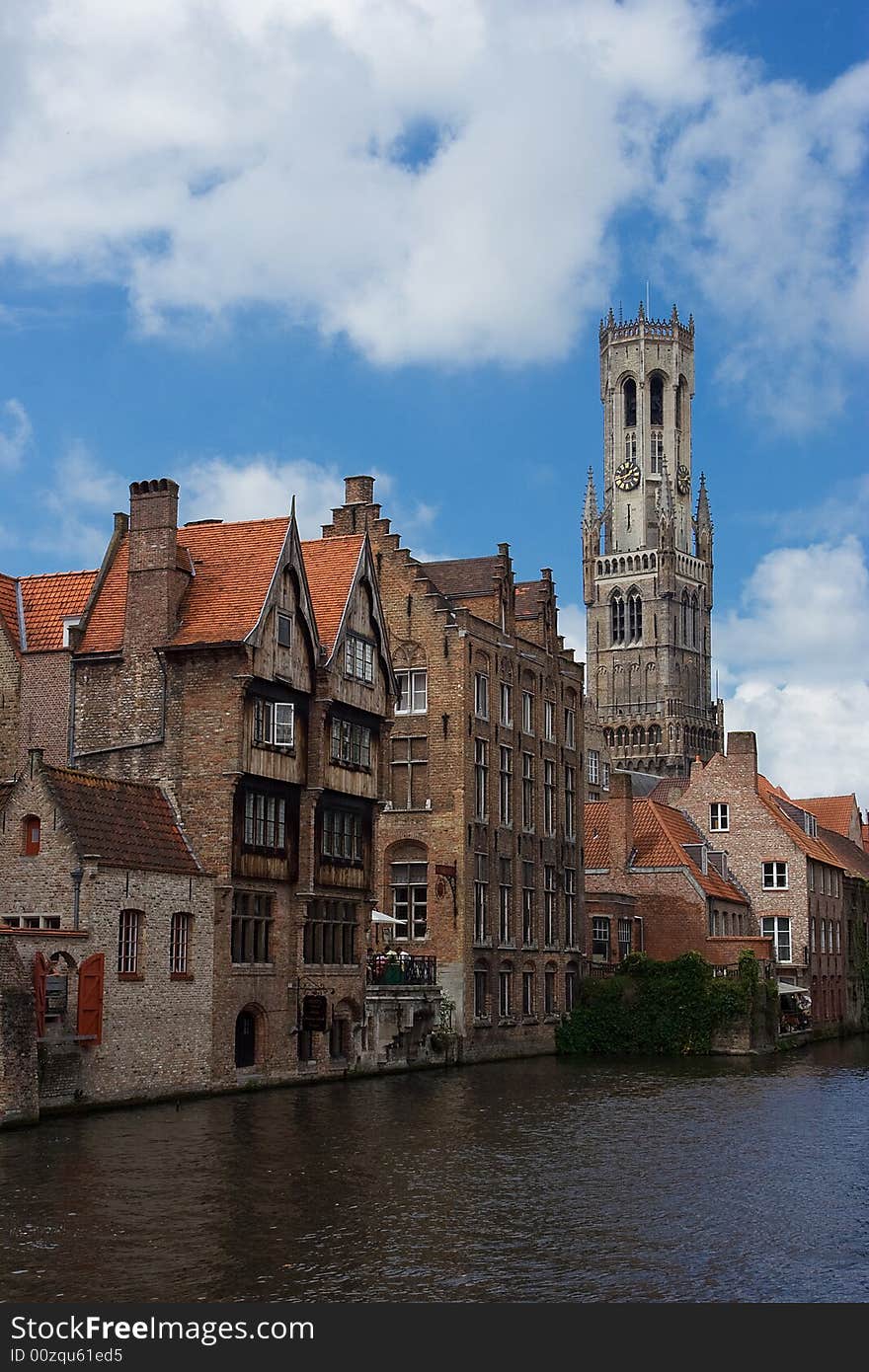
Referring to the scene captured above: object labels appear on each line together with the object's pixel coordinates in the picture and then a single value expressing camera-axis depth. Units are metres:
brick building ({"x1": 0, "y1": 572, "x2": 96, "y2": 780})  45.53
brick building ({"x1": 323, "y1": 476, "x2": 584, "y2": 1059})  59.34
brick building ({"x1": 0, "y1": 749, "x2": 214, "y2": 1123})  35.75
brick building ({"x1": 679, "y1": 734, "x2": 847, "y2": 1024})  78.62
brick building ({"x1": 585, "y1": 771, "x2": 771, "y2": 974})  70.19
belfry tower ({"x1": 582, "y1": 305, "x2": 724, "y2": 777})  198.00
